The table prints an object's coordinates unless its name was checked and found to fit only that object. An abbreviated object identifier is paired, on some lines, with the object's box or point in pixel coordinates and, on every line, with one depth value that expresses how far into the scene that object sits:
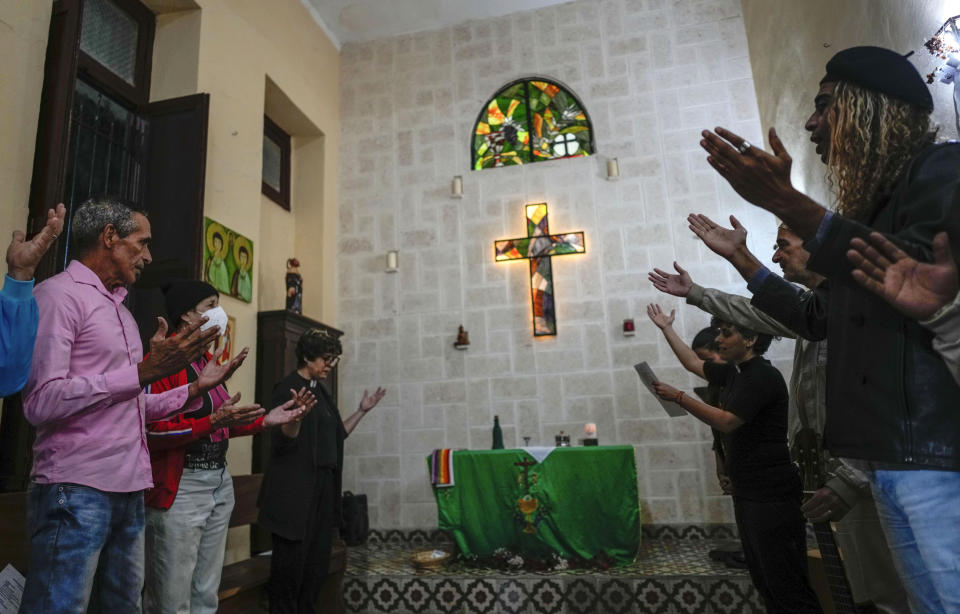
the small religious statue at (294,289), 5.39
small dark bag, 5.24
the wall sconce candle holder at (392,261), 6.12
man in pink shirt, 1.55
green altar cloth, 3.96
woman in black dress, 2.68
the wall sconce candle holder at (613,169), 5.83
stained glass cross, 5.72
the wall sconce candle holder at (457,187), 6.11
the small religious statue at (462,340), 5.77
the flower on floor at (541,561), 3.88
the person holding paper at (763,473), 2.24
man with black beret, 1.02
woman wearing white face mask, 2.21
